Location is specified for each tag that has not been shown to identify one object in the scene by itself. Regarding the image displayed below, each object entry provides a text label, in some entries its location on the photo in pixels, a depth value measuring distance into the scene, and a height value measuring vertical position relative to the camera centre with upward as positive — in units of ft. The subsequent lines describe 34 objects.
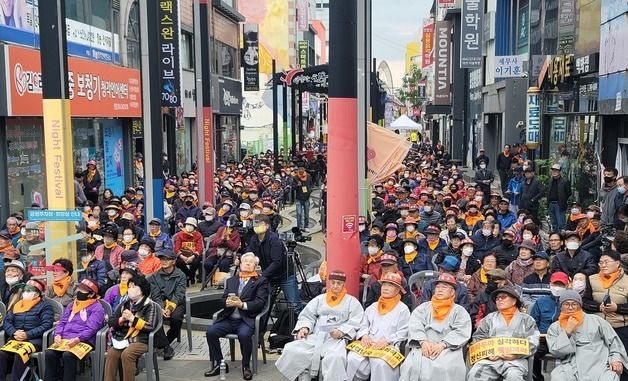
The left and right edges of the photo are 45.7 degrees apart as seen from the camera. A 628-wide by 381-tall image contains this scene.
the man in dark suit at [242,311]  29.14 -7.54
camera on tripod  37.40 -6.07
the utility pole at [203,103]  57.88 +1.49
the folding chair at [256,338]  29.50 -8.57
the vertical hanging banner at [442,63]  159.94 +12.38
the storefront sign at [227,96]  132.16 +4.80
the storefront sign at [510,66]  88.22 +6.30
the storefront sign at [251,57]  150.61 +12.99
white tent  113.60 -0.73
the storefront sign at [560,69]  72.79 +5.09
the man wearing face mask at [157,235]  41.68 -6.47
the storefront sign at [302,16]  270.05 +39.20
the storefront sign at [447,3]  141.73 +22.99
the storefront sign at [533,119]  83.51 +0.00
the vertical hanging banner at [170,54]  69.82 +6.43
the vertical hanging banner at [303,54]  243.60 +21.86
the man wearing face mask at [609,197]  47.75 -5.09
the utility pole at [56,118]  32.35 +0.24
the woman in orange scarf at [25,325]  26.73 -7.43
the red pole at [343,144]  27.37 -0.87
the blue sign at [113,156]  83.92 -3.80
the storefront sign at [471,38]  104.32 +11.50
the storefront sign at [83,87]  55.06 +3.32
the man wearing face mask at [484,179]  68.95 -5.73
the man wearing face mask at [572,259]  33.17 -6.36
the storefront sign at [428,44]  203.97 +21.12
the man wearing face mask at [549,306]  28.12 -7.11
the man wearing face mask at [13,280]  29.84 -6.36
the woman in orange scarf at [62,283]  30.71 -6.61
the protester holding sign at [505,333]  23.94 -7.18
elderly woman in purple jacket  26.55 -7.41
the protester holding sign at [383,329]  25.11 -7.39
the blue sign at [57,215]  32.35 -3.96
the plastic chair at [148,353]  26.94 -8.33
